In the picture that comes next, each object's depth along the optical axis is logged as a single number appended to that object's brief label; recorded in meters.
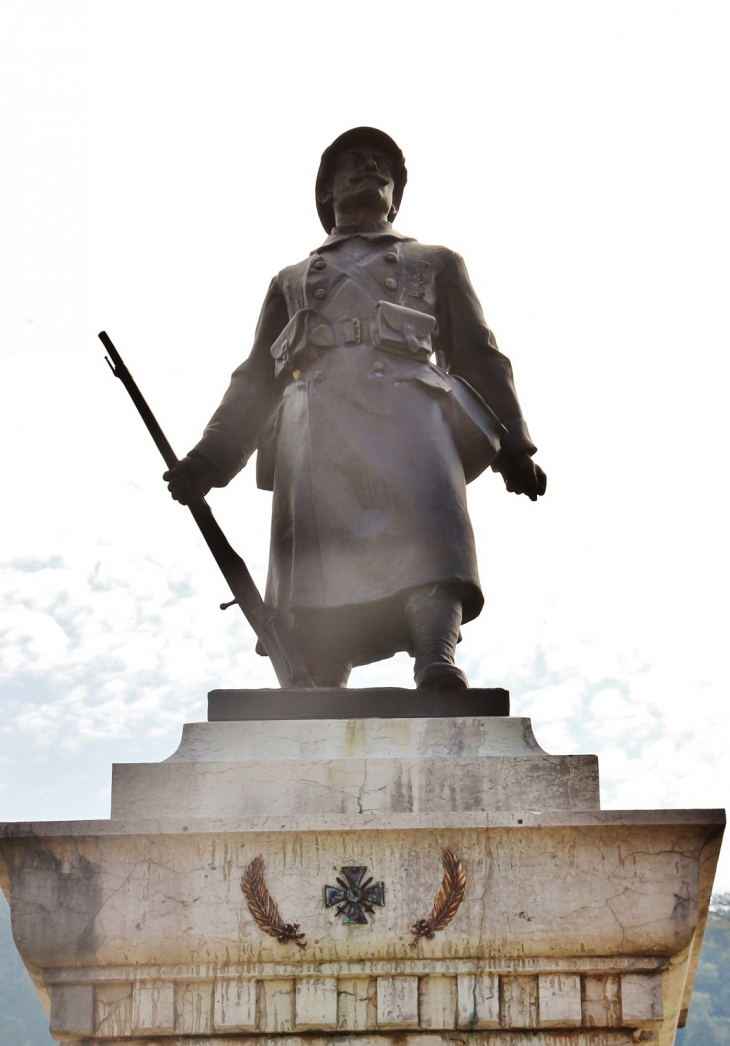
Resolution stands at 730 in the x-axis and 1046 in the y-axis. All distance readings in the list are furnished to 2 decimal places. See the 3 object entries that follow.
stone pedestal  5.20
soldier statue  6.35
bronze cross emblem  5.27
